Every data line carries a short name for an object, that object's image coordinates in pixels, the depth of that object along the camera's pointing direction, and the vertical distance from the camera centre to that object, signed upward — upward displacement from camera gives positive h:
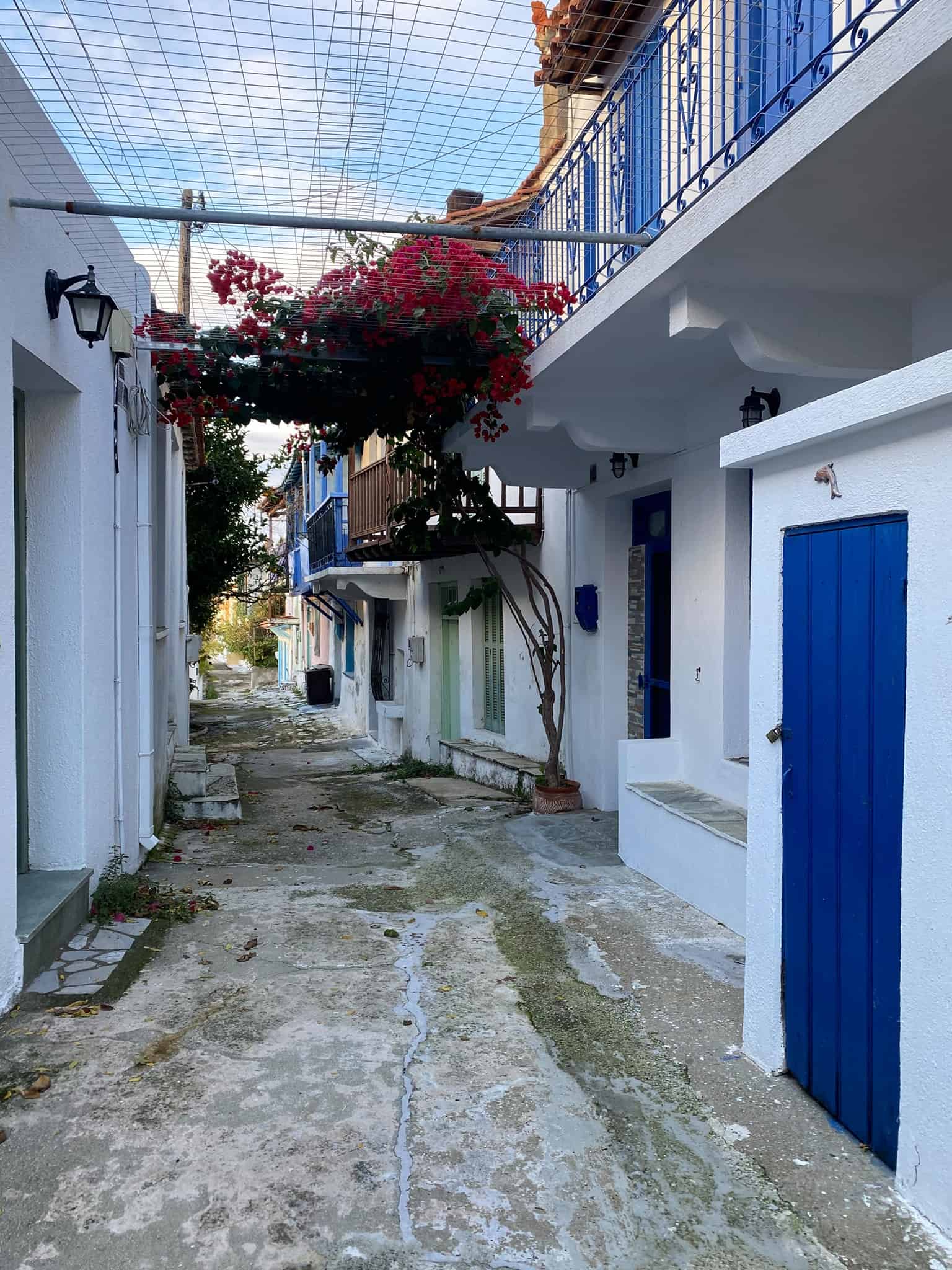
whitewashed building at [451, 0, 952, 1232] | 2.44 +0.51
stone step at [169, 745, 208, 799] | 7.94 -1.39
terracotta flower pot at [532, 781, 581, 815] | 7.65 -1.50
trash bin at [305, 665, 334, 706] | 21.86 -1.63
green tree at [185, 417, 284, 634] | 15.97 +1.78
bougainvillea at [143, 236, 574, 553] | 5.70 +1.72
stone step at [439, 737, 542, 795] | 8.91 -1.56
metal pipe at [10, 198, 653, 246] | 3.82 +1.63
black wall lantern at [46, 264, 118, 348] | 4.29 +1.37
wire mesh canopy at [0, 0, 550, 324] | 3.50 +2.12
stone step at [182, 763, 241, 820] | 7.67 -1.57
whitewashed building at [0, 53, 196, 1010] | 3.69 +0.19
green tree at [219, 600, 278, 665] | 34.34 -0.96
